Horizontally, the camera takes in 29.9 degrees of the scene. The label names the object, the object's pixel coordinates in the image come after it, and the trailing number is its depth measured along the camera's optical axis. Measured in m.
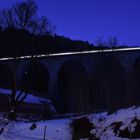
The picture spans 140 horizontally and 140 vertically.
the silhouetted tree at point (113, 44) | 32.42
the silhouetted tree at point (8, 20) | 33.48
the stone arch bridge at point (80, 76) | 29.90
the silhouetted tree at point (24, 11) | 35.18
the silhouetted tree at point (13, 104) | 20.87
